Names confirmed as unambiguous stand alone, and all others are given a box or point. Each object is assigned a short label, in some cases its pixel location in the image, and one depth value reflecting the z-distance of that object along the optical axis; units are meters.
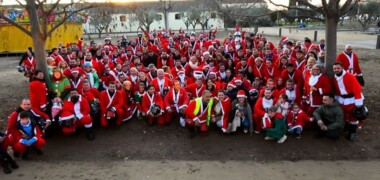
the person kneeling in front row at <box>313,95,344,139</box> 6.90
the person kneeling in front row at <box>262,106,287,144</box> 7.02
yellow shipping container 24.41
